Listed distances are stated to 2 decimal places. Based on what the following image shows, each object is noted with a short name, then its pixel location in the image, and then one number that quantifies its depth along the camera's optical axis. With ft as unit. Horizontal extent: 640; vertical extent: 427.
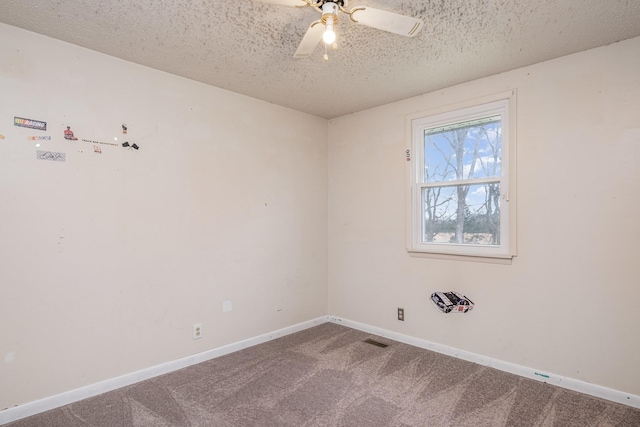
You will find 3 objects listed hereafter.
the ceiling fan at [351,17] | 5.57
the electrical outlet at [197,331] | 9.63
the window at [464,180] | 9.21
